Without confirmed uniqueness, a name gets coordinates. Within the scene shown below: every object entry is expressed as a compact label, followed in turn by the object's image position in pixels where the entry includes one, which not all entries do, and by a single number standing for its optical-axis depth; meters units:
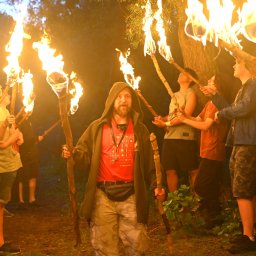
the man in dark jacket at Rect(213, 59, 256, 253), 5.45
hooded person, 4.66
